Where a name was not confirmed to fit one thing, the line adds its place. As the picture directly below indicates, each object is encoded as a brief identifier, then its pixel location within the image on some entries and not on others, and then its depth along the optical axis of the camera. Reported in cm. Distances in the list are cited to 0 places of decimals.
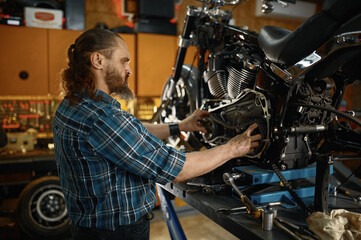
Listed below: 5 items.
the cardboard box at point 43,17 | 332
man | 118
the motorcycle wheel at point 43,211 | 285
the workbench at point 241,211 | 109
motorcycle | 118
